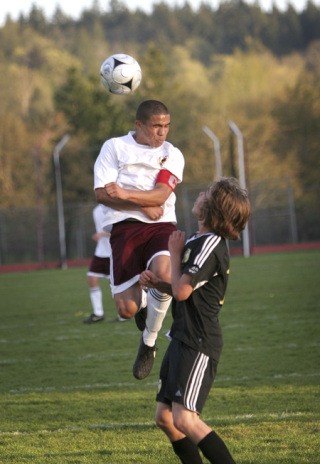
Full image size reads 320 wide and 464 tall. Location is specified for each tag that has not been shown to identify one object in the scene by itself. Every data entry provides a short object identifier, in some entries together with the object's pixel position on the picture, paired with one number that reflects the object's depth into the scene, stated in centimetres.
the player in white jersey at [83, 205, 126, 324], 2986
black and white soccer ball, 1702
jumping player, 1543
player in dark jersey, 1029
